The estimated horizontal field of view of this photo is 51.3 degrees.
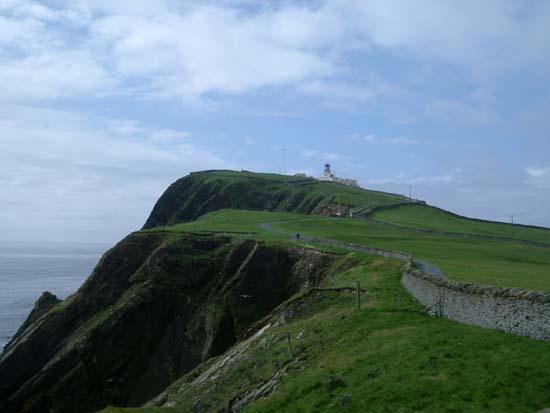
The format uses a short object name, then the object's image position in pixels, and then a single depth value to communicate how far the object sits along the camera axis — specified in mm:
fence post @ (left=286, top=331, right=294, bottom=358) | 27219
